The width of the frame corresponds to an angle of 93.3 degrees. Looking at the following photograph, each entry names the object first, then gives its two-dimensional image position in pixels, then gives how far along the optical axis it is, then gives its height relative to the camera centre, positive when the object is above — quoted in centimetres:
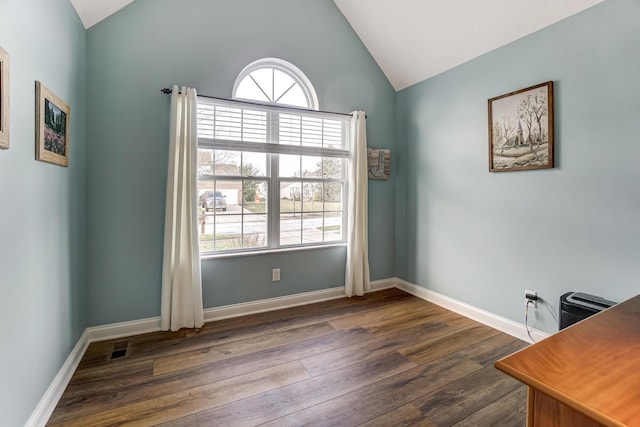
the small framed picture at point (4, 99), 126 +49
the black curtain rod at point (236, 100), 263 +109
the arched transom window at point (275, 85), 309 +137
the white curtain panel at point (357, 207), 347 +7
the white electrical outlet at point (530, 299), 251 -72
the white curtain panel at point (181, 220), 260 -6
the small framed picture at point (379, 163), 367 +61
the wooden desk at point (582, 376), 63 -40
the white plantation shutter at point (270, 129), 287 +88
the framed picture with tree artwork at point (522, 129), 240 +70
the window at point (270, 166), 292 +50
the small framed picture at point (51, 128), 162 +51
